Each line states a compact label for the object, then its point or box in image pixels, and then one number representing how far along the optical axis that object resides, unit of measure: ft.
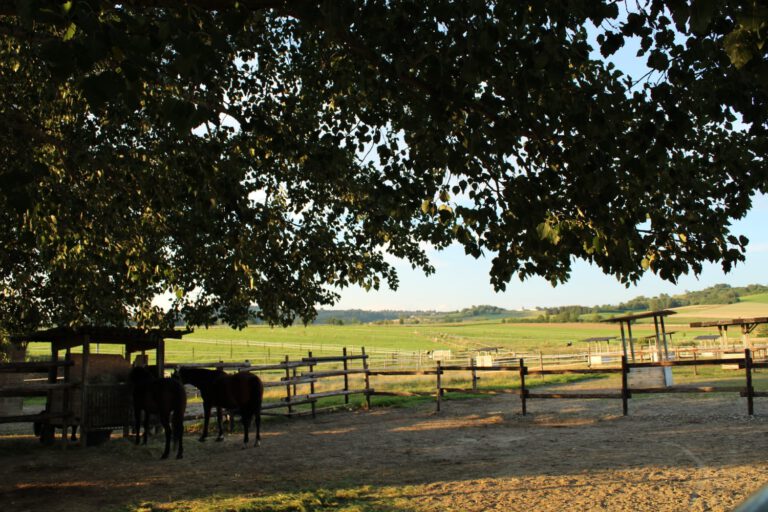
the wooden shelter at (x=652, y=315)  76.54
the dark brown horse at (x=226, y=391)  44.27
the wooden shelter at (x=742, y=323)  80.89
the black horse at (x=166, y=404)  37.73
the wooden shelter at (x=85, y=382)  42.39
